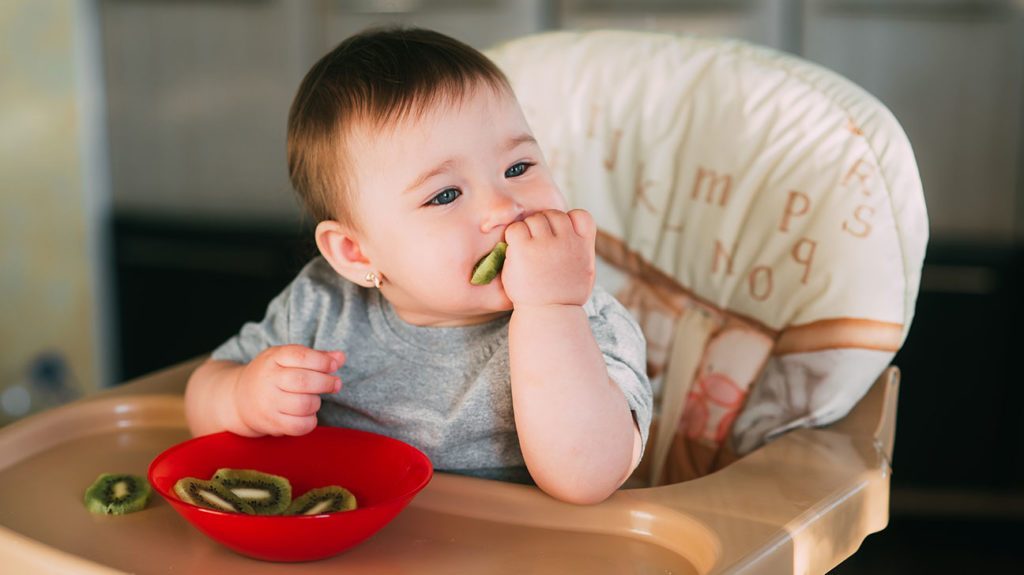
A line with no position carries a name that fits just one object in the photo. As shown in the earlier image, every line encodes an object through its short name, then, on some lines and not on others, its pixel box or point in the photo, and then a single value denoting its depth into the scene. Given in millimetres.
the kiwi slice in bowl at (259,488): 845
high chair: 826
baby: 846
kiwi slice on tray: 887
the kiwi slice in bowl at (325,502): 834
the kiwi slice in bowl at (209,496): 809
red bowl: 754
